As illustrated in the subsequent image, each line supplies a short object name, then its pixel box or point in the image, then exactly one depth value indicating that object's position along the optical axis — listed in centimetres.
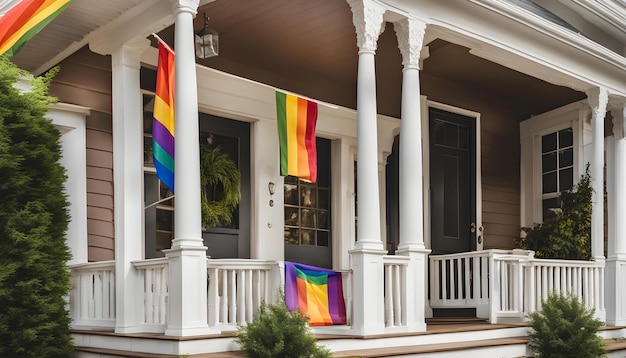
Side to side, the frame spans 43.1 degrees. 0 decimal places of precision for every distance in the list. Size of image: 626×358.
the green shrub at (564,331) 688
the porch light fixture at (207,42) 670
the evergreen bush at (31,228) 557
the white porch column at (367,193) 603
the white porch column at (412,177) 650
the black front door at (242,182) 758
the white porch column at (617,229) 848
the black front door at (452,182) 952
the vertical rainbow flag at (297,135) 626
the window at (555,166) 1022
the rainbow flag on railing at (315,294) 600
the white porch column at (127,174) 612
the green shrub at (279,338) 516
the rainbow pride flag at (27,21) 543
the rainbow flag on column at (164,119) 577
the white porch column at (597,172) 832
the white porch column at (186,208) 529
